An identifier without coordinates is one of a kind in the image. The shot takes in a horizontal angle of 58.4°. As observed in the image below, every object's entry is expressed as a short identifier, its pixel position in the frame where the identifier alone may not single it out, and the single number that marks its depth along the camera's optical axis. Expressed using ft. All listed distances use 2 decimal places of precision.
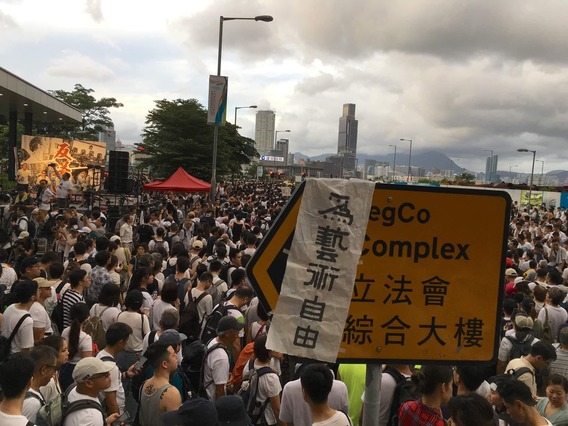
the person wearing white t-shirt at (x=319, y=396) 11.23
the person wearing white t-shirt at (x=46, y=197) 51.90
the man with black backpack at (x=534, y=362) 15.77
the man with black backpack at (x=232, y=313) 18.66
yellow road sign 7.17
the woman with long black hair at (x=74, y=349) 15.08
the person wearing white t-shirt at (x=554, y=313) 23.85
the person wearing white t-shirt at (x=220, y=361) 15.33
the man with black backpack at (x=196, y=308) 20.51
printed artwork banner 85.61
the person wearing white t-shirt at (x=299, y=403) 13.03
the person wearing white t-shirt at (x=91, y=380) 11.92
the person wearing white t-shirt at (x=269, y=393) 14.30
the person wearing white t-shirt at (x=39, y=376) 11.65
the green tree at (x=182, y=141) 110.11
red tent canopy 59.98
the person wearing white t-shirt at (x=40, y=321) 17.54
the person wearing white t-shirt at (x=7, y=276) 22.92
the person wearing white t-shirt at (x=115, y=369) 13.62
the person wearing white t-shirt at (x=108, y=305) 18.28
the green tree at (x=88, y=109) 180.96
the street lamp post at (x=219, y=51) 66.69
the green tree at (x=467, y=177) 311.76
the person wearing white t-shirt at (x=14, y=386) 10.49
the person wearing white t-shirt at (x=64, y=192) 56.23
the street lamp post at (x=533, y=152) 114.02
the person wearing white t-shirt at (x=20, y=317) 16.58
